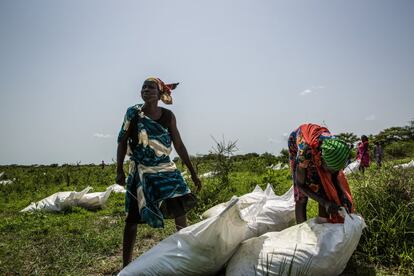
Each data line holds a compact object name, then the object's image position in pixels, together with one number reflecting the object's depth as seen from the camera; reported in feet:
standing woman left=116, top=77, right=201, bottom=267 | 7.63
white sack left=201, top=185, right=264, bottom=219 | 10.36
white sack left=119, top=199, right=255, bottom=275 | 6.20
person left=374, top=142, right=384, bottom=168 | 29.28
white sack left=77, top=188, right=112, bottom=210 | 17.01
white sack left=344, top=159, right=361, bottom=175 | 23.86
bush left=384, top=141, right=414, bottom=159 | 50.39
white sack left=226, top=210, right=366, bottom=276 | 6.17
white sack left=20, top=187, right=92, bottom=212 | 16.58
